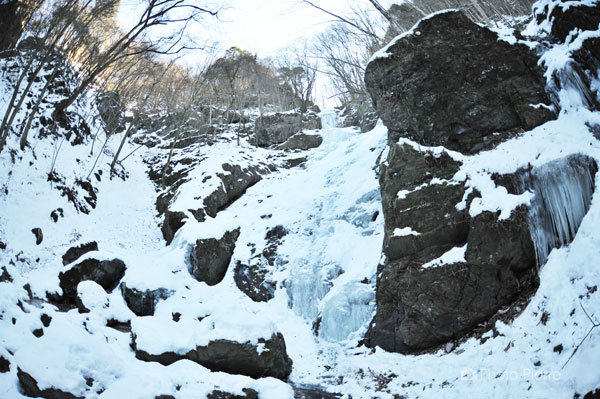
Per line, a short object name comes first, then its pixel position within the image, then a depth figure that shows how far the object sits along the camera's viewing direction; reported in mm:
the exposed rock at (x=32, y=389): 4141
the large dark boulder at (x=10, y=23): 13105
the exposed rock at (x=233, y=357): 6539
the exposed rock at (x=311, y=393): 6418
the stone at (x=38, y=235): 11977
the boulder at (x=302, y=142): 21344
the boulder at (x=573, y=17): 8312
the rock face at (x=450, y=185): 6586
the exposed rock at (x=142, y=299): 10469
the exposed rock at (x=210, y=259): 12055
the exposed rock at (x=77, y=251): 11883
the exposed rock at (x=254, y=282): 11188
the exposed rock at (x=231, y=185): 15109
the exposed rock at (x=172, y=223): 14172
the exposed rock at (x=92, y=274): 10703
